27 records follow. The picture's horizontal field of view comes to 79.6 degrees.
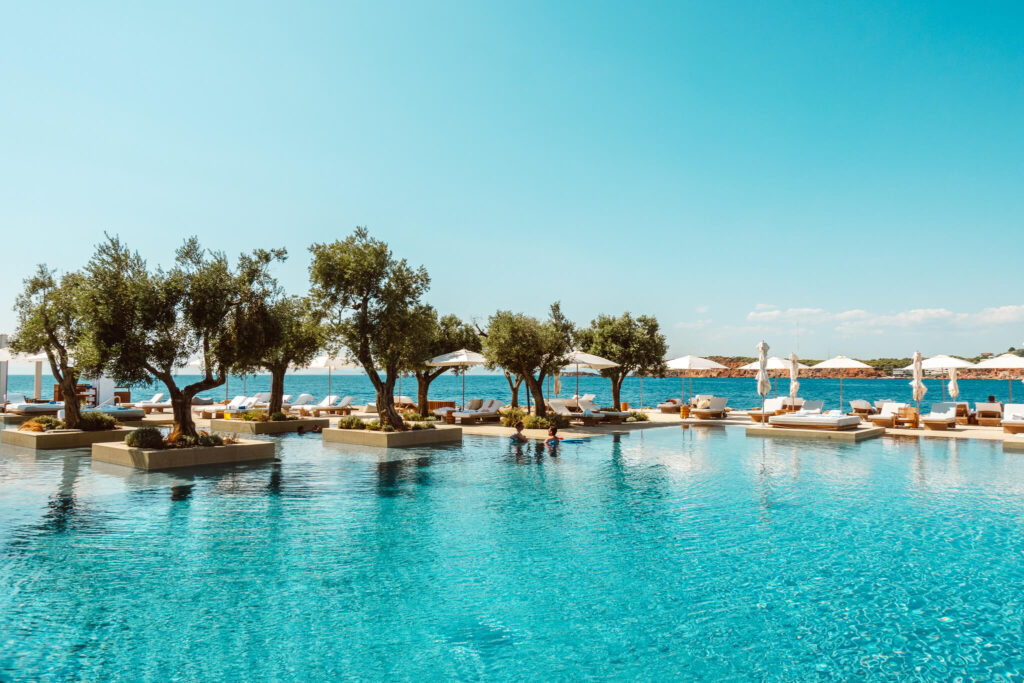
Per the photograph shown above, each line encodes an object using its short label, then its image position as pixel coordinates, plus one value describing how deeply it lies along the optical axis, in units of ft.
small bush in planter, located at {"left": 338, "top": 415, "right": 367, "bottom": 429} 68.28
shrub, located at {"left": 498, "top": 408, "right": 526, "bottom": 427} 82.07
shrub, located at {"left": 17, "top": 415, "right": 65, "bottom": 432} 65.05
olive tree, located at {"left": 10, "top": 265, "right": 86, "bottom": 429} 64.98
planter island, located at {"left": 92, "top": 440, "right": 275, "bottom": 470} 48.73
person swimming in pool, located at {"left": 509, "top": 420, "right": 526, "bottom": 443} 64.90
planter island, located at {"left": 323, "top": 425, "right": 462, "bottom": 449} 63.31
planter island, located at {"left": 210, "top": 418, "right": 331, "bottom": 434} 76.07
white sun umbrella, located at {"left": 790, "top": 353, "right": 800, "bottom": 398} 99.96
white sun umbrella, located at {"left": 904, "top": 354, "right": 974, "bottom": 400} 89.66
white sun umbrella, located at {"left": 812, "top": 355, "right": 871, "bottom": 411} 96.94
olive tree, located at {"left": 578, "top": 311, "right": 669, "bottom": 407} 101.09
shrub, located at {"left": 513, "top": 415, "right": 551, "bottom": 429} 76.38
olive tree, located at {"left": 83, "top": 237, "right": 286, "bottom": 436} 48.29
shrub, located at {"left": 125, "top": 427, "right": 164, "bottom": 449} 50.47
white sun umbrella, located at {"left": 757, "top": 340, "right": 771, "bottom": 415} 82.09
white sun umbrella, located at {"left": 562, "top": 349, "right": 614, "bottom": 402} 85.42
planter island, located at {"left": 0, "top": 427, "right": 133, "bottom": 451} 60.85
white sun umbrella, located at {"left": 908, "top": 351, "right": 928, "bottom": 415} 80.74
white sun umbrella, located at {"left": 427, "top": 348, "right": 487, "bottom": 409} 85.15
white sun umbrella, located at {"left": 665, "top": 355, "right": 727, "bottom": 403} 99.55
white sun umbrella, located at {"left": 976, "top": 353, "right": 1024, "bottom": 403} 90.48
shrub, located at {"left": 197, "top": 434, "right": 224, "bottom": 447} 52.85
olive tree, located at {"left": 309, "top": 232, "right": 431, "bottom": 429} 62.34
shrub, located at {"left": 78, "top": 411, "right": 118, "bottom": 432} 65.98
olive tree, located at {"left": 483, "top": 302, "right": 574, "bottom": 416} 78.33
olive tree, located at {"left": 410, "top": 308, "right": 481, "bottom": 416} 96.84
